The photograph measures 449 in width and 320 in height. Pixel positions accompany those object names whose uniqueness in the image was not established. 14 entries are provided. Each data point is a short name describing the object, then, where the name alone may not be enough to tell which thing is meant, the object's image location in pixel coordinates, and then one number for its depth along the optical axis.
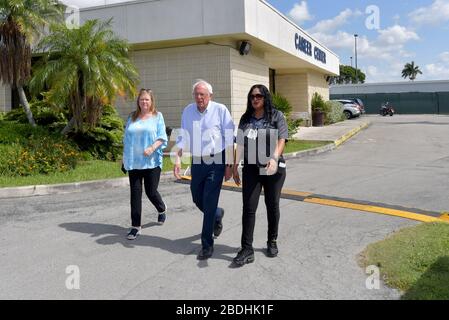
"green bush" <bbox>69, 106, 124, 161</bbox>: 11.99
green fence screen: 44.38
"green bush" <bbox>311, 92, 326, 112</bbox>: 26.73
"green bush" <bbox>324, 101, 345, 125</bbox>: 27.89
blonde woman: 5.10
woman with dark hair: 4.23
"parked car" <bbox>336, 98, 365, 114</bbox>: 37.09
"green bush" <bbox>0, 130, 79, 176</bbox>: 9.35
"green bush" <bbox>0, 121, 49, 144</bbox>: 10.77
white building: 14.02
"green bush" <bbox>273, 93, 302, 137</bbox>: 16.36
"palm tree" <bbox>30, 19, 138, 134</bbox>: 10.62
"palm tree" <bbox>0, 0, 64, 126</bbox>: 11.41
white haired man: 4.47
